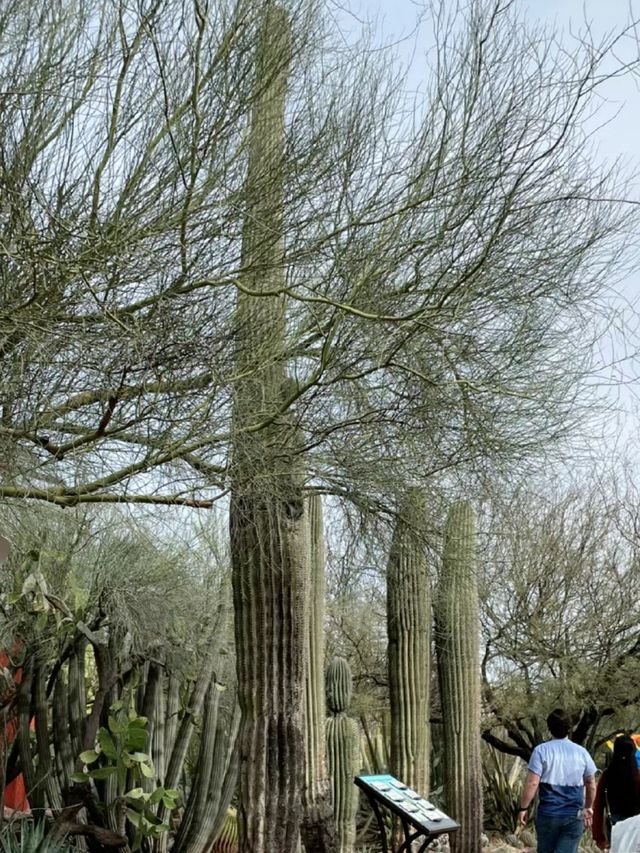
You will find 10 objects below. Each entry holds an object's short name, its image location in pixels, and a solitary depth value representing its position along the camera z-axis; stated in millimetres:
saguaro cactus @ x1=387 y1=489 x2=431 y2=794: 10312
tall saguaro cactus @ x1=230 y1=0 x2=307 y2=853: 7168
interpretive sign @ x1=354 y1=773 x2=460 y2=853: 6875
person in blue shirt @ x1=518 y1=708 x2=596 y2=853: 8188
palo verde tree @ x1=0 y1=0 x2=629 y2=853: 4336
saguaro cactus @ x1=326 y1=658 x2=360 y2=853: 10320
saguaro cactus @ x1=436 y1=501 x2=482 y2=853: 10789
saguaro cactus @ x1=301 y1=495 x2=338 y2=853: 8914
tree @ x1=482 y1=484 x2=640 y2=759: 15680
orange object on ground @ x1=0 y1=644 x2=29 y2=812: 12141
